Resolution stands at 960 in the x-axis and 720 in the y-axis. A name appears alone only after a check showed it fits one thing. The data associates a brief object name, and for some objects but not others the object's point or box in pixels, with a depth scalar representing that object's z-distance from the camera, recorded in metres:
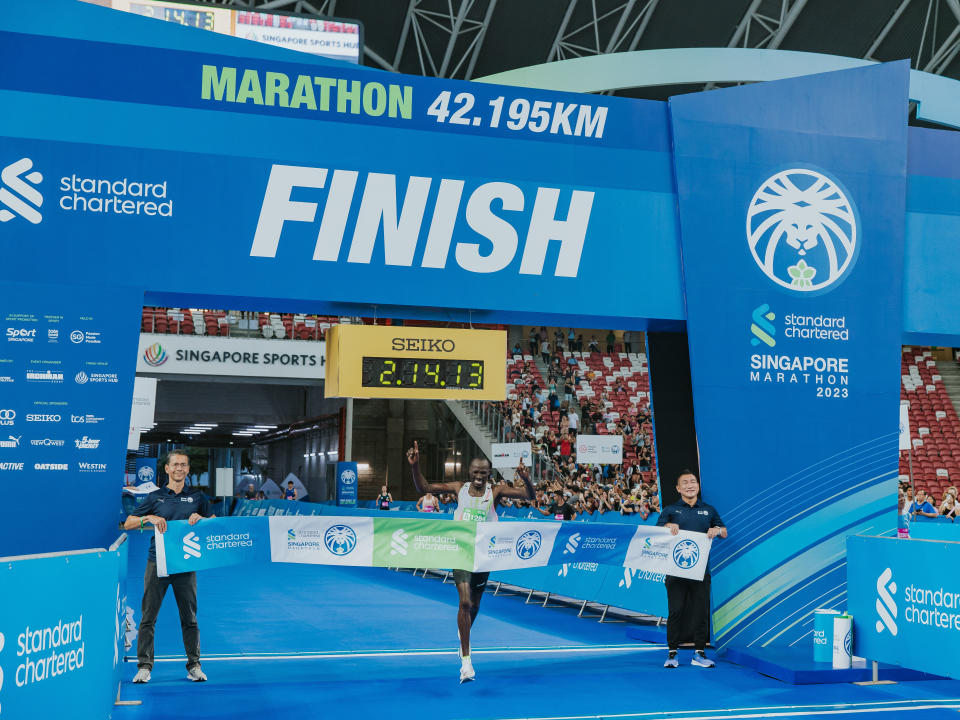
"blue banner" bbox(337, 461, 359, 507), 26.08
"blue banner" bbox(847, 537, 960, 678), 7.78
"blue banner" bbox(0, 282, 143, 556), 8.12
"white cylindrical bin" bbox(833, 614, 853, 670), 8.83
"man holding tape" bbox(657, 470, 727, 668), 9.39
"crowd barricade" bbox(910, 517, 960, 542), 15.84
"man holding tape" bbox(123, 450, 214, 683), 8.09
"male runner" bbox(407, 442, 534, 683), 8.45
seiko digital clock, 9.30
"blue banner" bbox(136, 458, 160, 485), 19.55
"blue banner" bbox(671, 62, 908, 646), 9.96
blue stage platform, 8.59
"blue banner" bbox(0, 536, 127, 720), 4.26
